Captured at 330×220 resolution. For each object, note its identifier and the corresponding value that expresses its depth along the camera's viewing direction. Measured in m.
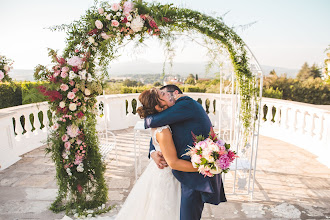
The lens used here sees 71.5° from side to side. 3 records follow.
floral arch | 2.58
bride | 1.72
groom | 1.67
